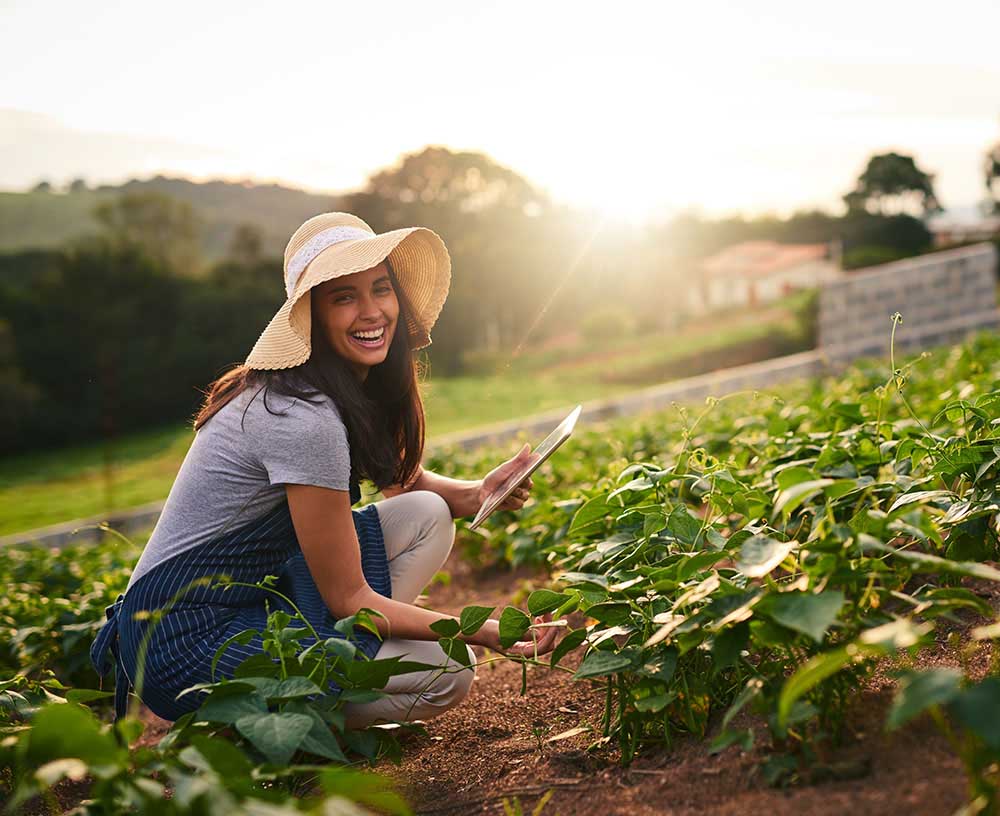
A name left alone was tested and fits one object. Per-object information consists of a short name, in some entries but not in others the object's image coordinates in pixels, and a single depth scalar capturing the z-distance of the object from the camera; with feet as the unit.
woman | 6.77
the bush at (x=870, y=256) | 71.41
